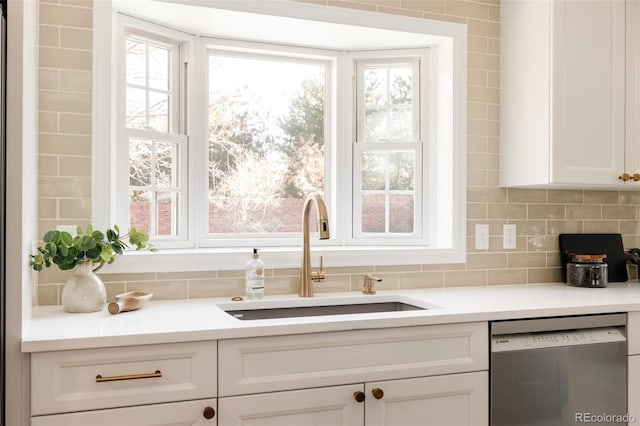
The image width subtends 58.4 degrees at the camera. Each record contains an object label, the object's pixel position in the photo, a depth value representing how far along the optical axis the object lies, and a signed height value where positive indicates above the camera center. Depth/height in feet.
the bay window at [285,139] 8.04 +1.14
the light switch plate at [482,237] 8.92 -0.38
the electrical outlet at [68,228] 6.86 -0.20
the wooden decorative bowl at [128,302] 6.24 -1.02
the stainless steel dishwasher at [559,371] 6.63 -1.89
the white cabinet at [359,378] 5.67 -1.74
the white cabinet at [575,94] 8.04 +1.71
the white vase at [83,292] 6.32 -0.90
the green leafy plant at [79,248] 6.10 -0.40
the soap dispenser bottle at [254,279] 7.45 -0.87
